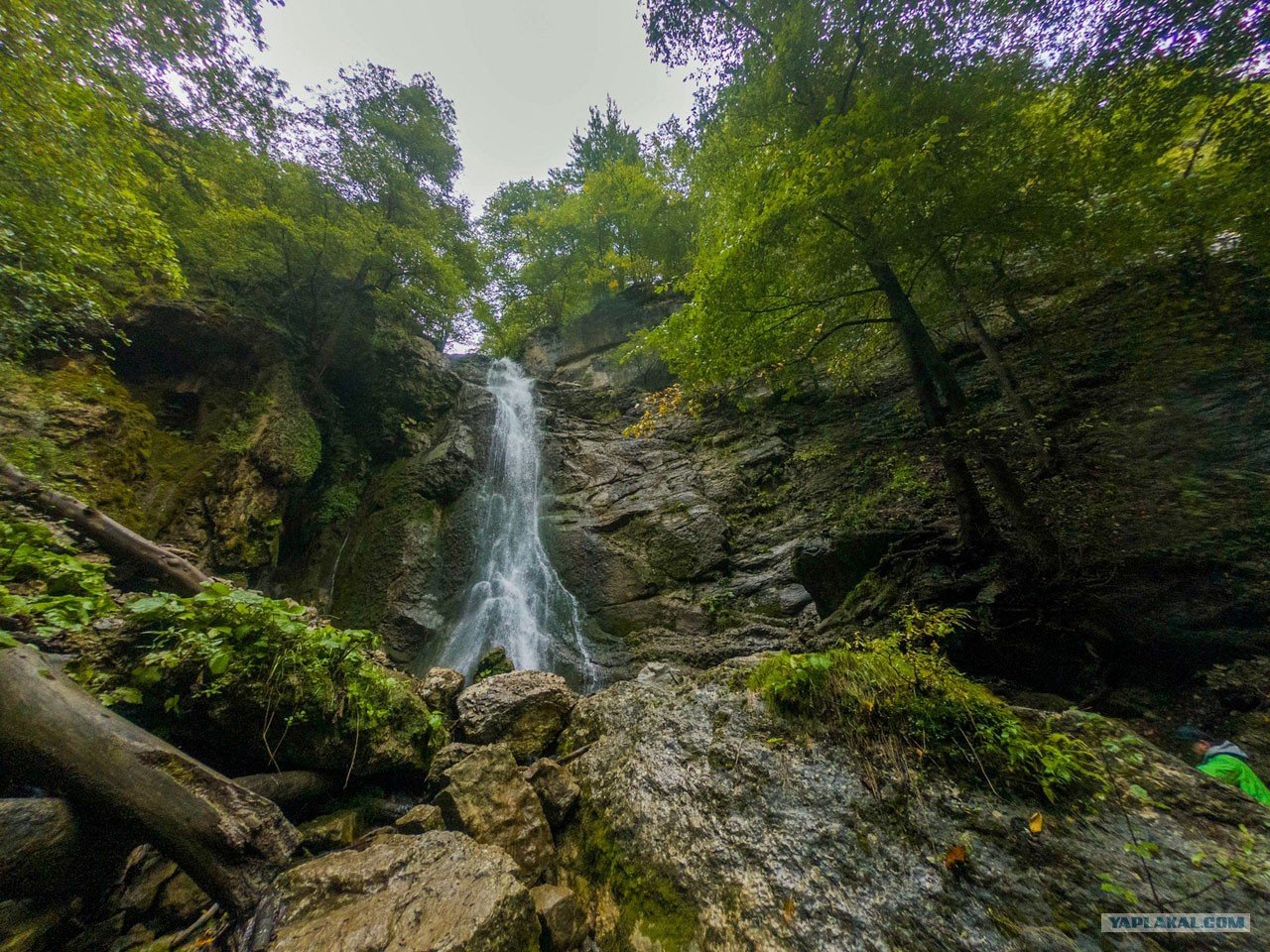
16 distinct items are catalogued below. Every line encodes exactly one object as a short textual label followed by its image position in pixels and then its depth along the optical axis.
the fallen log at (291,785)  2.92
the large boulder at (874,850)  1.78
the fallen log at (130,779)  2.12
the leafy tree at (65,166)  5.06
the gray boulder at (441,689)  4.59
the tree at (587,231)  18.20
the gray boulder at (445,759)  3.67
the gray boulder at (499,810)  2.90
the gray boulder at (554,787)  3.19
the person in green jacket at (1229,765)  2.93
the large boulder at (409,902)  2.01
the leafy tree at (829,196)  5.15
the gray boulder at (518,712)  4.04
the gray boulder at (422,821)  3.06
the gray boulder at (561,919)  2.41
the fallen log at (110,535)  4.93
